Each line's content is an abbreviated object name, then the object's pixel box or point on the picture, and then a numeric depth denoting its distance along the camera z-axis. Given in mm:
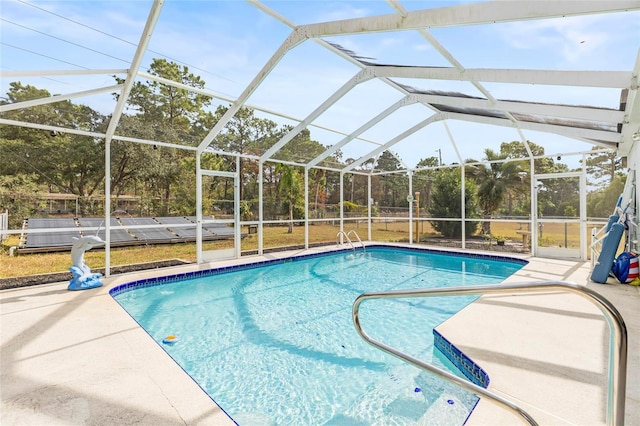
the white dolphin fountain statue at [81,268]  5492
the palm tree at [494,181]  11195
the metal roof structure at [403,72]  3537
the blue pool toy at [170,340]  3875
